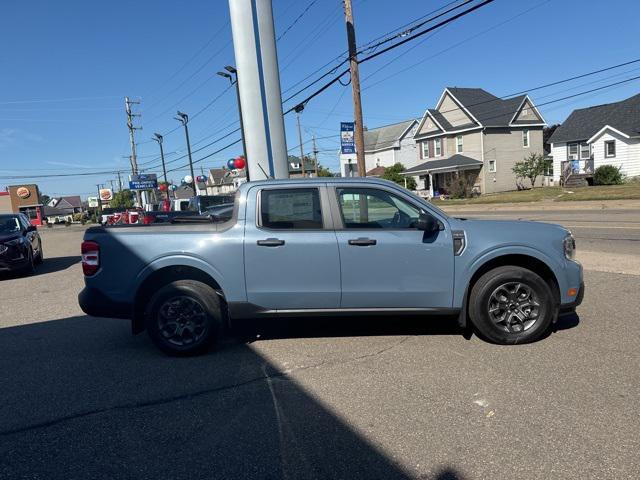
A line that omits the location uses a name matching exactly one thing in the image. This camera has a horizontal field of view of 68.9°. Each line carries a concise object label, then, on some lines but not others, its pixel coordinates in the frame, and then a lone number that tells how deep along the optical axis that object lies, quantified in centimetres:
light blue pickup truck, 470
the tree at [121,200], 10600
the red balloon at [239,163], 2336
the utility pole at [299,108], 2092
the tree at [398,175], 4797
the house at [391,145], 5666
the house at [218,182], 9600
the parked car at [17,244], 1102
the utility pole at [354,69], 1748
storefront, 7969
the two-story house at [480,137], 4069
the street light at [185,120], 4075
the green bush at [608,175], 3431
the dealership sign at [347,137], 1569
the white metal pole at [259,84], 1302
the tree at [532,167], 3931
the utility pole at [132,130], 5341
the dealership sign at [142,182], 5091
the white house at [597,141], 3488
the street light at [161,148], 4969
